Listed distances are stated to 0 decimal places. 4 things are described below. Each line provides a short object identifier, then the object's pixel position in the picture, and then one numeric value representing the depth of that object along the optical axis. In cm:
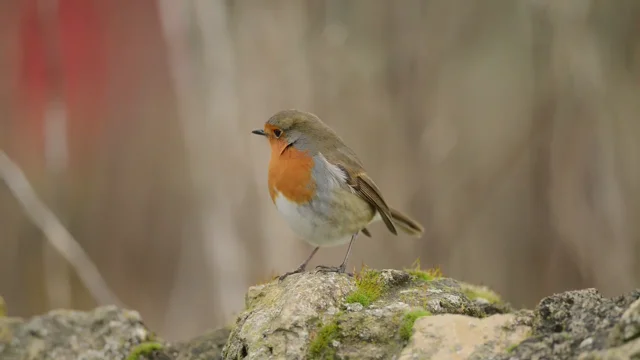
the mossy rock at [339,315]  446
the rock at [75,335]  593
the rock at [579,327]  344
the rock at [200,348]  598
